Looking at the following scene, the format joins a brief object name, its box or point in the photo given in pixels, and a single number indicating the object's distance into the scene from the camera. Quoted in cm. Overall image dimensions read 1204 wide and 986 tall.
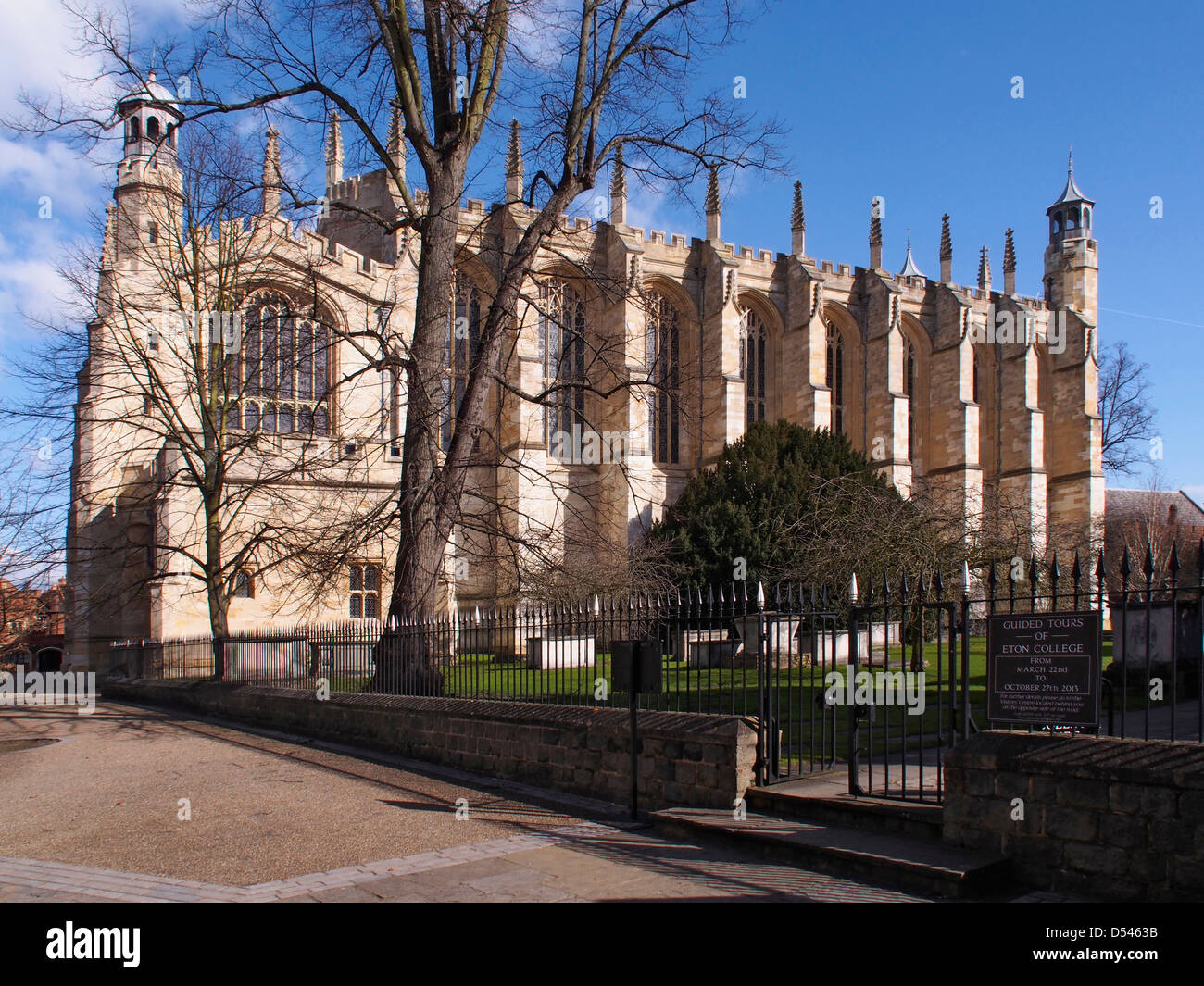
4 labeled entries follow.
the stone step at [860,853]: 549
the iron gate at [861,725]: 664
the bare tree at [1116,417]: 4731
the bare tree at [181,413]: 1934
